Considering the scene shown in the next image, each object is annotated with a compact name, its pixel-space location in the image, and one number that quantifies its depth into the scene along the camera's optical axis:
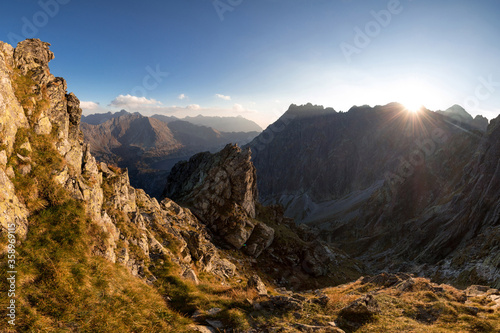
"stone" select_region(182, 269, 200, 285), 17.67
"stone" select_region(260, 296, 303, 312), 14.25
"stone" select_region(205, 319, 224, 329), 11.36
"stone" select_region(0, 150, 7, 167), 12.02
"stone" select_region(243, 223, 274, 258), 45.69
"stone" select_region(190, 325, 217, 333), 10.59
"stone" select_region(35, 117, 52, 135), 15.63
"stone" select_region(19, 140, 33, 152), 13.73
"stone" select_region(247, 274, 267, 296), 17.89
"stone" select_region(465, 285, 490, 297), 21.19
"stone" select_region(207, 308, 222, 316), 12.48
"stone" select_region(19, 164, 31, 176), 12.88
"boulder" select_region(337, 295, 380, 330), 13.72
